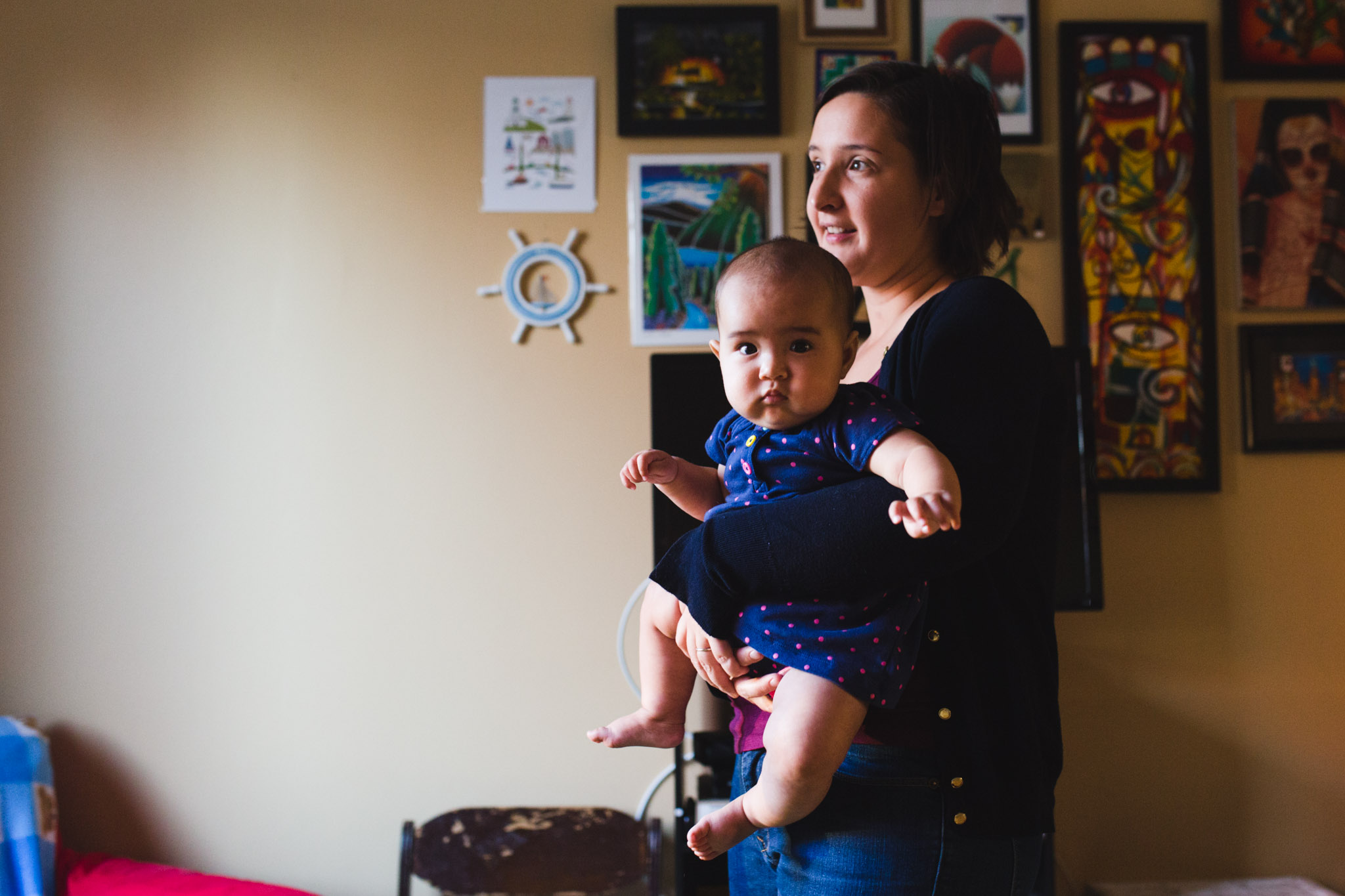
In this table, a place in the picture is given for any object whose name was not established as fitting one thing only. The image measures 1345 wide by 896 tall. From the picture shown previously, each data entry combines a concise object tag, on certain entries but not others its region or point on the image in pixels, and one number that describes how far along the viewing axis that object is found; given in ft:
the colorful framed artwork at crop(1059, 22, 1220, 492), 8.45
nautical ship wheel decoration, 8.47
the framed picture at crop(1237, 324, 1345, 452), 8.51
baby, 2.70
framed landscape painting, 8.48
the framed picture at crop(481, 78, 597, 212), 8.53
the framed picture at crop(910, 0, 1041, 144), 8.56
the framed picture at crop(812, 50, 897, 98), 8.54
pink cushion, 7.36
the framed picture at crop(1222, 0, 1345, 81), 8.64
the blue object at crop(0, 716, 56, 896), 7.34
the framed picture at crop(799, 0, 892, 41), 8.57
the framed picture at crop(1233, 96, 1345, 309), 8.58
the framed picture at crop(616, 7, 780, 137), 8.46
